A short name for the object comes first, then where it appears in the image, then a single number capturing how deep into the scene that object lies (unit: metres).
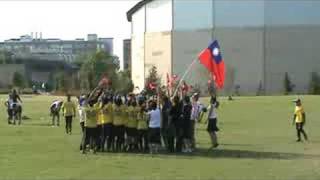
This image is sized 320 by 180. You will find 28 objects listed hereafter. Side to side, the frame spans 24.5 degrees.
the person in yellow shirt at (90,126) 21.75
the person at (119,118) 22.05
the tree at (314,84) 95.28
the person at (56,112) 38.58
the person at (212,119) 23.52
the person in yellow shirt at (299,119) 28.05
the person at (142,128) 22.33
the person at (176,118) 22.41
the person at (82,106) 23.23
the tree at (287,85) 97.62
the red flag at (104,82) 22.67
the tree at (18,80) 145.43
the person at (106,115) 21.84
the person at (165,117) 22.50
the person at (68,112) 30.81
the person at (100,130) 21.94
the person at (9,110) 39.16
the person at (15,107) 38.78
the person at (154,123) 21.97
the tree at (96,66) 125.96
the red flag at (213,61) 27.84
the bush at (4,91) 130.68
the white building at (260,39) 100.25
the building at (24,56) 188.57
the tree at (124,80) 101.04
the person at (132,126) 22.27
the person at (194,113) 22.97
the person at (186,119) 22.49
